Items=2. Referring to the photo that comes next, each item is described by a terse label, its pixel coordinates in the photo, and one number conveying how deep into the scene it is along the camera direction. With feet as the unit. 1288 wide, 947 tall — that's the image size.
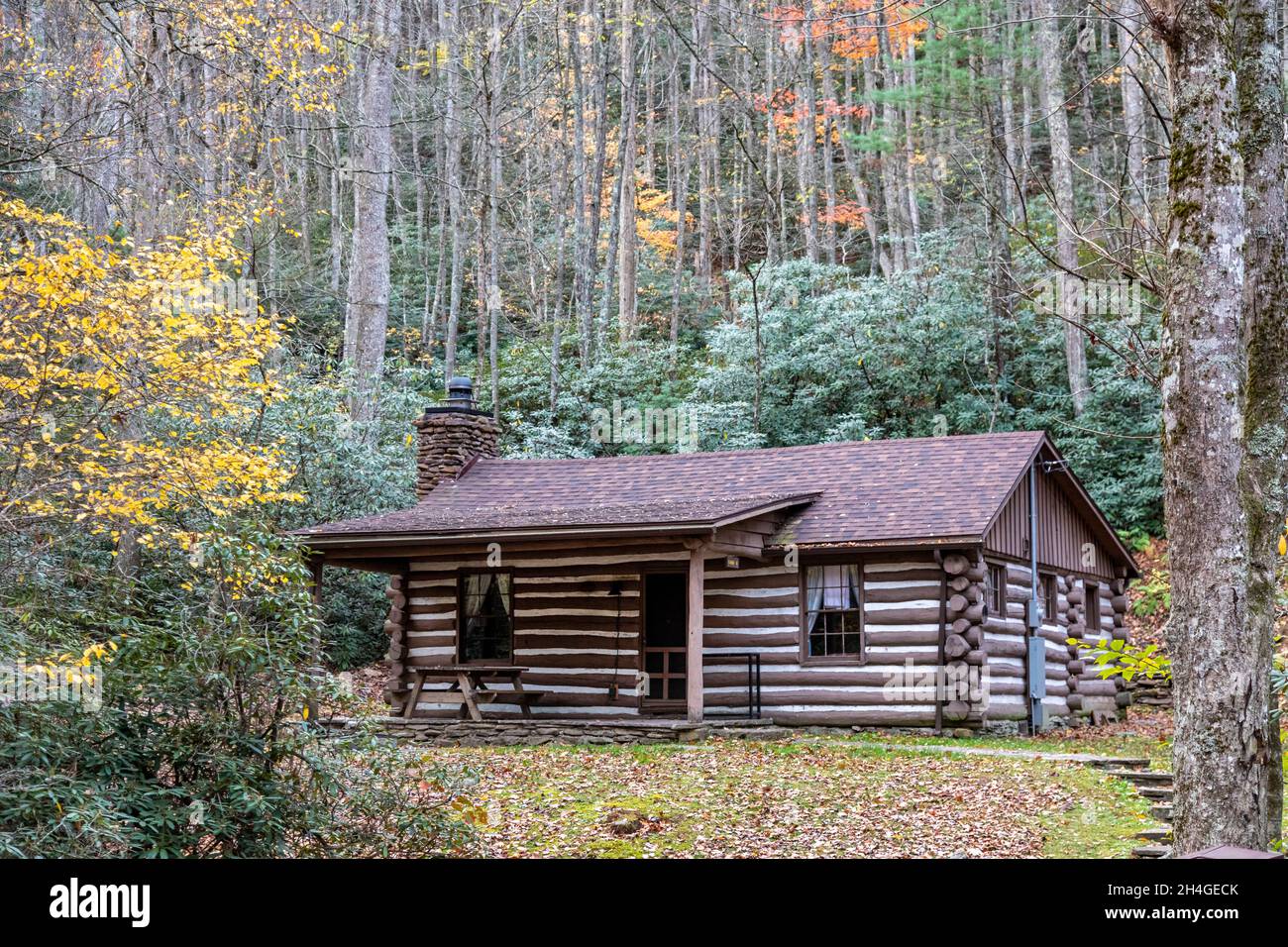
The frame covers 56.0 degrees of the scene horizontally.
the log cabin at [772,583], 55.01
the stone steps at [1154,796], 28.60
